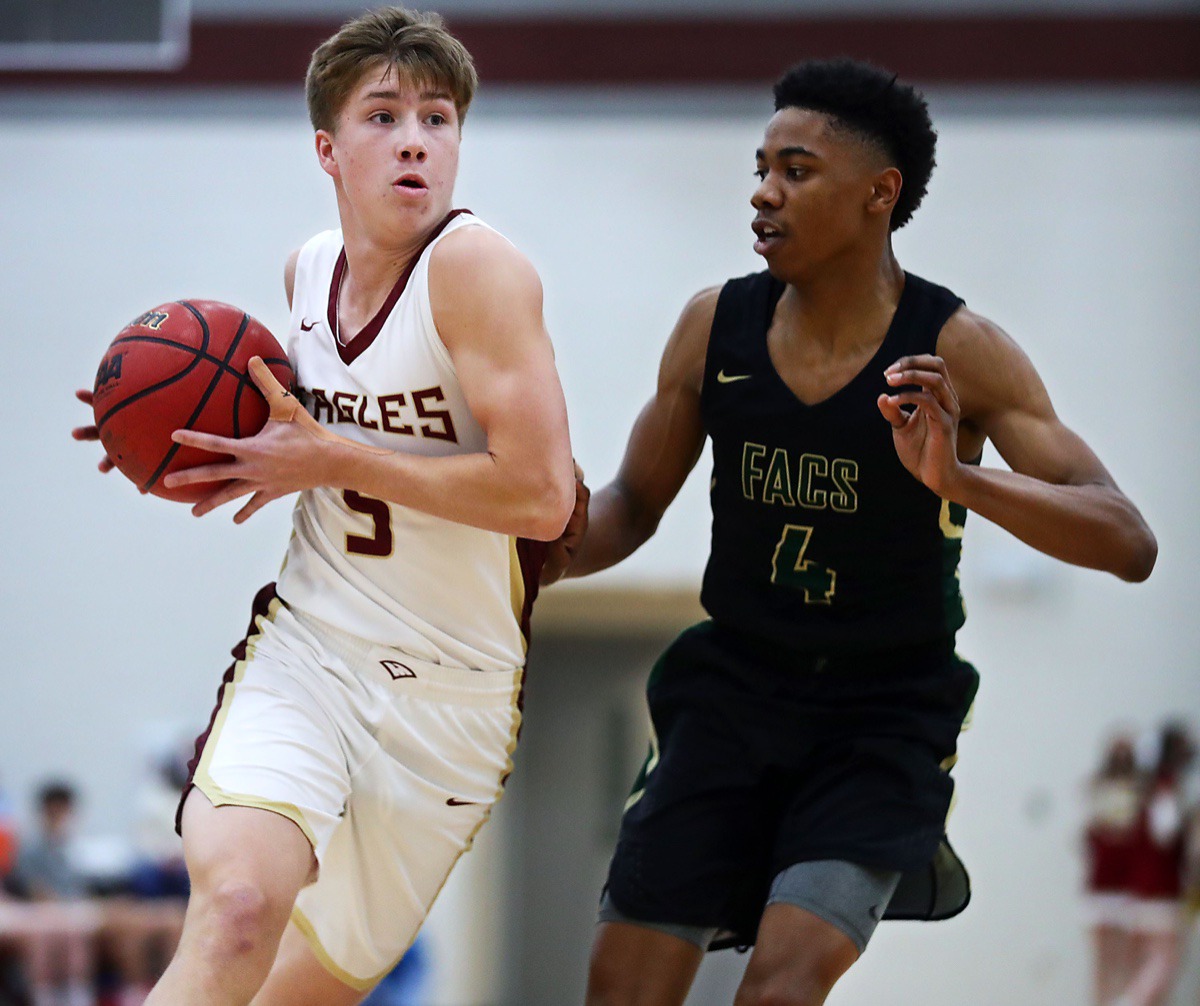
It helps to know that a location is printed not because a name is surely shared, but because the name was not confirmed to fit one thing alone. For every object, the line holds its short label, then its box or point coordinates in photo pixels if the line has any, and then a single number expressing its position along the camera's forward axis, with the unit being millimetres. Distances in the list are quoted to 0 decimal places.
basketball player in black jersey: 6648
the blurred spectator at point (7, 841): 17062
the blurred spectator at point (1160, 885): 17250
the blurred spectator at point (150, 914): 16797
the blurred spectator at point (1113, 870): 17562
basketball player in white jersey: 5980
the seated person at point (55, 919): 16656
